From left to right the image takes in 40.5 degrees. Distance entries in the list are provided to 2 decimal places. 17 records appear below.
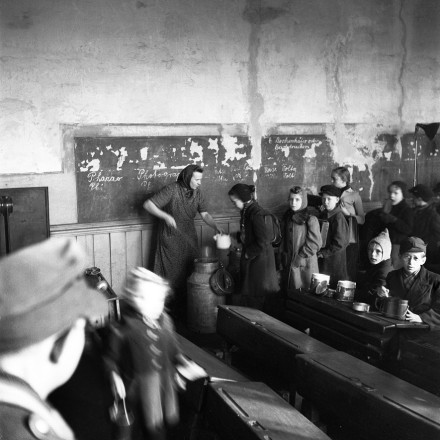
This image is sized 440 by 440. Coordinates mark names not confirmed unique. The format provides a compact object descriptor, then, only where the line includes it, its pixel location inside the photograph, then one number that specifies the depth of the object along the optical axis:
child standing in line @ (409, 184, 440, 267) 7.65
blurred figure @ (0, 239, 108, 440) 1.17
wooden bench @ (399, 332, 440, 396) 4.33
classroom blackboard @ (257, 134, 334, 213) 8.82
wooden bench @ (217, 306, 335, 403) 4.41
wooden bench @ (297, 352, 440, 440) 3.20
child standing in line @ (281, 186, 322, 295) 6.82
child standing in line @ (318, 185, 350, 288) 6.96
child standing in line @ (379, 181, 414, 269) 7.79
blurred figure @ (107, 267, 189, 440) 3.00
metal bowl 5.06
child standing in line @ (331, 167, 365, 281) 7.69
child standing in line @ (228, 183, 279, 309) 6.62
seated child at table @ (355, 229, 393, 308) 5.94
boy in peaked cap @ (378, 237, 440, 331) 5.05
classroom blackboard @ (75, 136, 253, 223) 7.54
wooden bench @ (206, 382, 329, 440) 3.17
